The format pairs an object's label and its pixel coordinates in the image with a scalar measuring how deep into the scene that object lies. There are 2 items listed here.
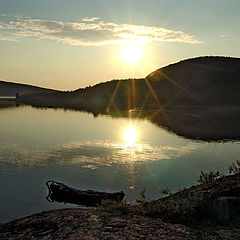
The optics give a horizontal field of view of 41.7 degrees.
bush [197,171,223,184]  18.98
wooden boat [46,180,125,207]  22.05
